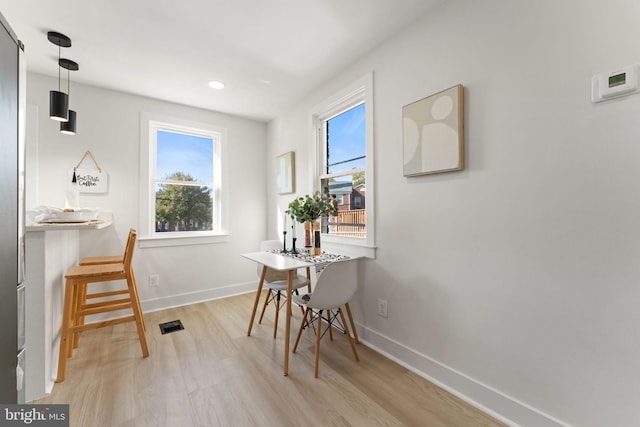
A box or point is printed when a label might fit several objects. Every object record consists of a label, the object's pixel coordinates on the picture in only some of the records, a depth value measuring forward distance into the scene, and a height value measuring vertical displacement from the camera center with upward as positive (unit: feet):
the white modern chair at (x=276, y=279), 7.91 -2.05
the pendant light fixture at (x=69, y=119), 7.41 +2.61
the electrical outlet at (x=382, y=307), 7.06 -2.45
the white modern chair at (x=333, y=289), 5.96 -1.74
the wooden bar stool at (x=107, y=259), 6.87 -1.38
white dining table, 6.21 -1.23
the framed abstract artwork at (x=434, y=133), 5.36 +1.74
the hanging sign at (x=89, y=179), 8.76 +1.14
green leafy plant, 7.97 +0.16
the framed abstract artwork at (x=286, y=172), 10.74 +1.71
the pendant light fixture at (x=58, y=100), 6.54 +2.78
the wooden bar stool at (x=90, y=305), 5.98 -2.28
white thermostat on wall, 3.60 +1.81
